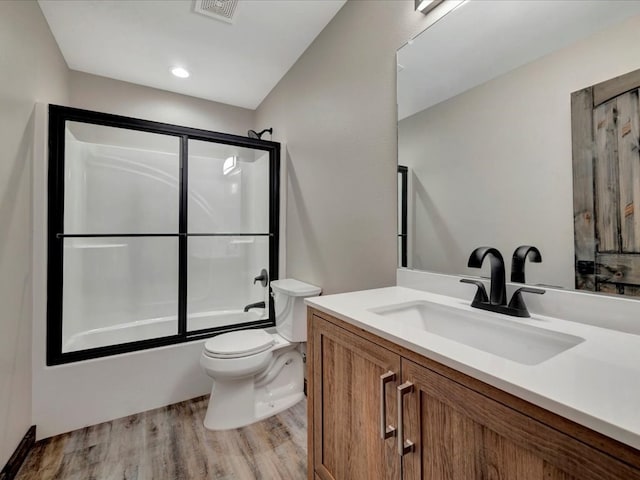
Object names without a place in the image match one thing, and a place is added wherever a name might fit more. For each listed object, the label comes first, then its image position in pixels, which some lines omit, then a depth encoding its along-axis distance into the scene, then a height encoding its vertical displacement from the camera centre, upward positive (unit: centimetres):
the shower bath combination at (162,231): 210 +10
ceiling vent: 176 +143
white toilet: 173 -76
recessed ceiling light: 250 +147
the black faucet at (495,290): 94 -16
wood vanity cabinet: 46 -38
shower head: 263 +97
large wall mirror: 88 +45
